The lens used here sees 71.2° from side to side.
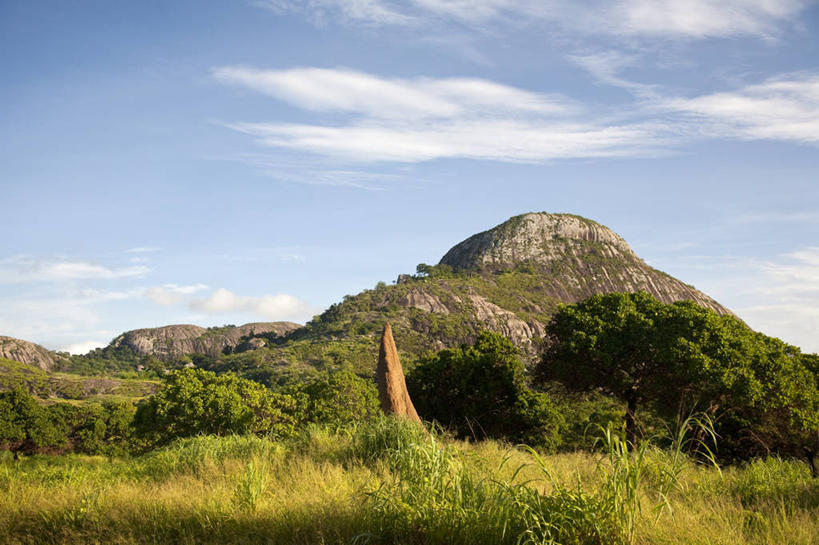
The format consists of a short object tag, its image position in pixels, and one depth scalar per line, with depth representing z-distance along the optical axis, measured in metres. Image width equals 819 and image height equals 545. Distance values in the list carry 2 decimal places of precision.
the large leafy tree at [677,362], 21.14
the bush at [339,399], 31.84
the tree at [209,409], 28.42
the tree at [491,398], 27.94
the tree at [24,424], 40.12
